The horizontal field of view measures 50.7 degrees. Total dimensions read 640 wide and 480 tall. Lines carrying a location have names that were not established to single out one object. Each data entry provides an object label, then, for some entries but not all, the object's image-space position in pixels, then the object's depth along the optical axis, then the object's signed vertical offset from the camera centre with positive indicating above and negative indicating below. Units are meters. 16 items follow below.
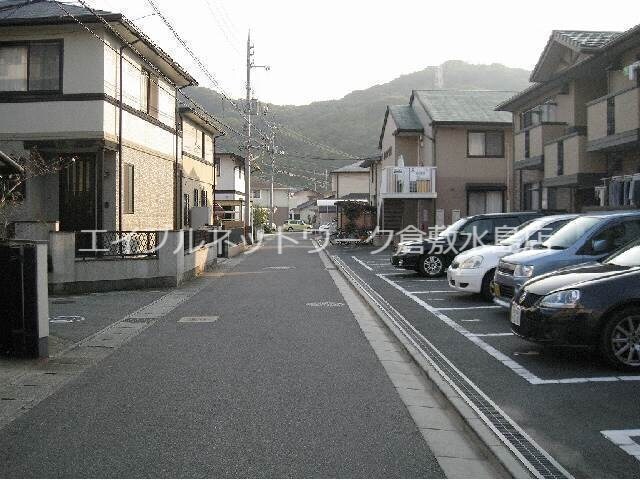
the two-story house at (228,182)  52.59 +3.44
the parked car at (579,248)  9.97 -0.35
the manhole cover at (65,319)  11.36 -1.62
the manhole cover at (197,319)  11.63 -1.66
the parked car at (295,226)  85.31 -0.17
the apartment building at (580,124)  18.23 +3.15
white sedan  13.03 -0.63
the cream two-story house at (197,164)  28.41 +2.85
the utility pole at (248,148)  40.81 +4.65
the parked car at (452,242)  16.78 -0.47
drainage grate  4.55 -1.63
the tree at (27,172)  16.30 +1.39
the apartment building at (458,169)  33.81 +2.82
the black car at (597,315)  7.29 -0.99
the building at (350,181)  72.38 +4.75
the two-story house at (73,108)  17.89 +3.17
